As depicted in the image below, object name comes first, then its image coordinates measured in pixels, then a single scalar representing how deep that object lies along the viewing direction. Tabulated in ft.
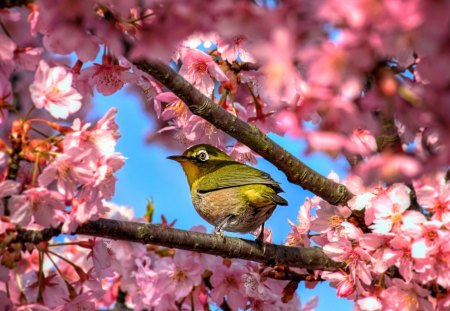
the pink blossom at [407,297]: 25.62
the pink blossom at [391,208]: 24.11
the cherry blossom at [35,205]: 20.92
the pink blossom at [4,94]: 20.98
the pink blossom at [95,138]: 21.68
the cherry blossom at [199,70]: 30.27
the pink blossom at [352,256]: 26.99
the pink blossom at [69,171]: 20.67
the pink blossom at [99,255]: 28.34
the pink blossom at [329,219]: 29.73
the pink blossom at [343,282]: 27.94
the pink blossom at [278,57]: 12.16
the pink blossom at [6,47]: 20.58
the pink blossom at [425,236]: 23.48
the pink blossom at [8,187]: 20.71
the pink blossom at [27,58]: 22.18
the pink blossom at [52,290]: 27.84
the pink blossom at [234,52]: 28.90
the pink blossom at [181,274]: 34.94
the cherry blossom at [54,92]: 21.84
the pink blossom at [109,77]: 28.27
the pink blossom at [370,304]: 26.37
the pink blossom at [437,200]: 24.03
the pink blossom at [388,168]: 12.81
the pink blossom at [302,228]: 32.22
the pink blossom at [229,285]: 35.04
